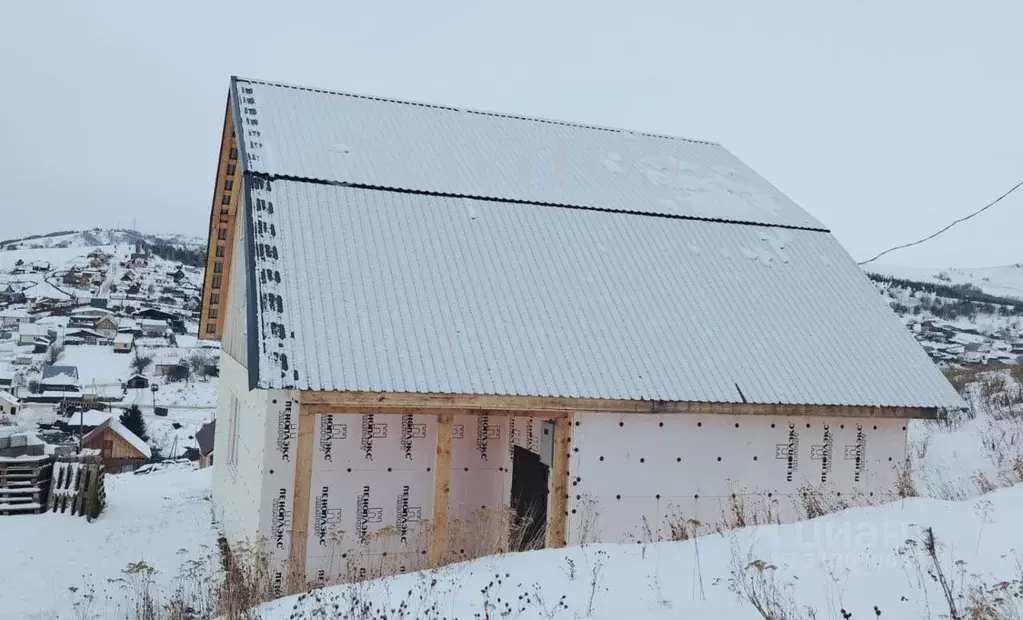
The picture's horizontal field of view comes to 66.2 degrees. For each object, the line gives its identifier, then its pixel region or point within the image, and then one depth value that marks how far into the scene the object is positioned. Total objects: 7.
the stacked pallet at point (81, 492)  14.96
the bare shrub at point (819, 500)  9.94
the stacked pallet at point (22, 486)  15.46
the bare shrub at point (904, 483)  8.95
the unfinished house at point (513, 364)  9.18
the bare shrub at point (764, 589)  5.21
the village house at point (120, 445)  46.94
